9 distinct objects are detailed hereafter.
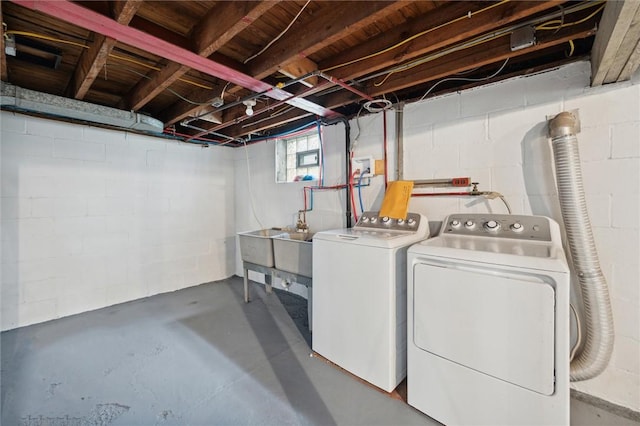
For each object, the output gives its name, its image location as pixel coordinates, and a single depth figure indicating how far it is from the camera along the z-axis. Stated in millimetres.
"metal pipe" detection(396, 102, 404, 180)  2381
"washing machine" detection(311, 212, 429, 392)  1689
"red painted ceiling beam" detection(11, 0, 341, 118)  1252
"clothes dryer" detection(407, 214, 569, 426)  1185
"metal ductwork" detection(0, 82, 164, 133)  2162
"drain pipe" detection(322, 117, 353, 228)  2717
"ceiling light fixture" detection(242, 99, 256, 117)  2367
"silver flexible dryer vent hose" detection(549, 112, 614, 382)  1478
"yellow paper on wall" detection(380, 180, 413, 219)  2137
